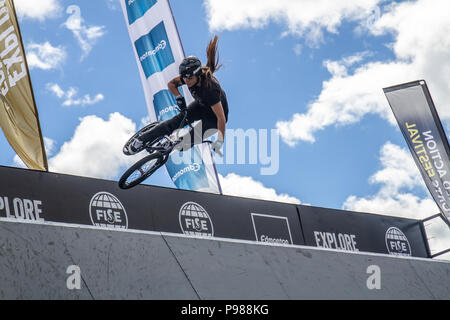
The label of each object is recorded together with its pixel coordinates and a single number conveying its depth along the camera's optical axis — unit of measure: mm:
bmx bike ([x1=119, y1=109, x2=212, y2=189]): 9250
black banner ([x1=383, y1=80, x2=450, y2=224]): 13047
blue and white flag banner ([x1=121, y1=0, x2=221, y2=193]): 12273
